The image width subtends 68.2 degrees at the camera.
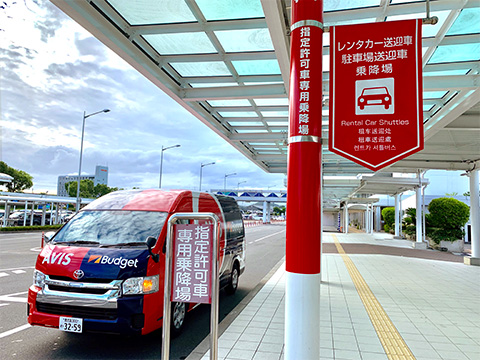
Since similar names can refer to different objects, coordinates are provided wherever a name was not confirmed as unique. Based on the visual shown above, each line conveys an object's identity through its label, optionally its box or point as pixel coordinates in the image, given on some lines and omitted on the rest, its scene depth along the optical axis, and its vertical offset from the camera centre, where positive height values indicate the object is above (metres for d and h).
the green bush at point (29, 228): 25.80 -1.52
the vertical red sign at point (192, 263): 3.13 -0.45
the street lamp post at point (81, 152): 27.17 +4.48
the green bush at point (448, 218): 19.59 +0.13
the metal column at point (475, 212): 13.99 +0.33
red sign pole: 2.76 +0.22
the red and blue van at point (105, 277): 4.12 -0.80
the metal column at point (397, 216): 27.20 +0.19
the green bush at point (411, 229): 25.62 -0.76
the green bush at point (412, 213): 26.02 +0.43
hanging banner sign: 2.82 +1.01
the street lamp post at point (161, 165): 32.66 +4.24
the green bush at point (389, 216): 35.09 +0.22
